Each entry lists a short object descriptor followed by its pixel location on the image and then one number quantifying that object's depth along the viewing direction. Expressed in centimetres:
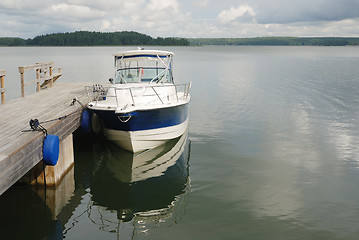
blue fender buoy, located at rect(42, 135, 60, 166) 754
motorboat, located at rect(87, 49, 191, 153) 1089
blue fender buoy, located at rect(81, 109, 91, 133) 1131
